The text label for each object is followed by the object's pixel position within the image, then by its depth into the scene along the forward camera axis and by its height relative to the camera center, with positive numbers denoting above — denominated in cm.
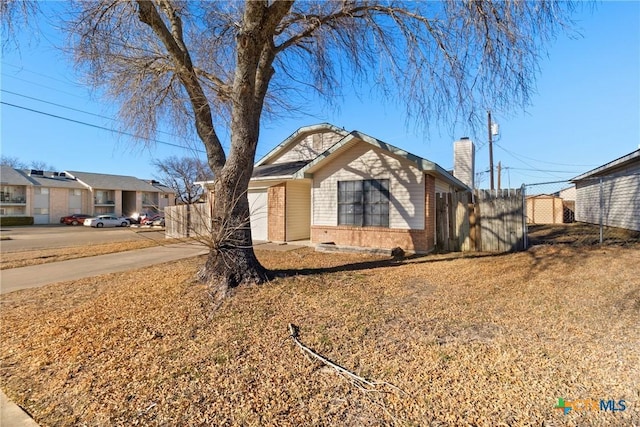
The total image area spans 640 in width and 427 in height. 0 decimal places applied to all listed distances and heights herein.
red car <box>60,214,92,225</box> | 3391 -58
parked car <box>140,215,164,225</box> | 3127 -55
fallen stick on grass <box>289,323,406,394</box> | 261 -146
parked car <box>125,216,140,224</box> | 3534 -77
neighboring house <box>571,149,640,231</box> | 1155 +92
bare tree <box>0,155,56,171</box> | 4956 +870
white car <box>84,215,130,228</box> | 3150 -80
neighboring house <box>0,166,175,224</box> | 3466 +263
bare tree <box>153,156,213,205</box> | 3950 +566
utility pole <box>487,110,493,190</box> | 1885 +376
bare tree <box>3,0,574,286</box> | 523 +327
